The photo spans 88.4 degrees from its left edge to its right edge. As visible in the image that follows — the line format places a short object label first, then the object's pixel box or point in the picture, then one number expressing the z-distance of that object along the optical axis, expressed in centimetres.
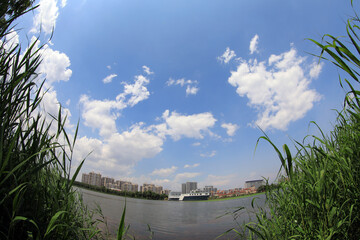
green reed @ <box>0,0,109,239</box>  142
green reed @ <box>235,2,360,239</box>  174
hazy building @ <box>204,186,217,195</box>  13062
